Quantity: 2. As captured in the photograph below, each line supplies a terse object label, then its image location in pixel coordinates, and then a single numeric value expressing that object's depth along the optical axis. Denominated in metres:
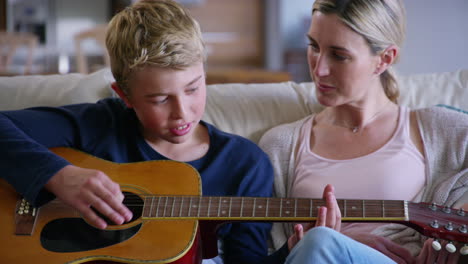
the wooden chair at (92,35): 4.72
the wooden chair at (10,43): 5.72
